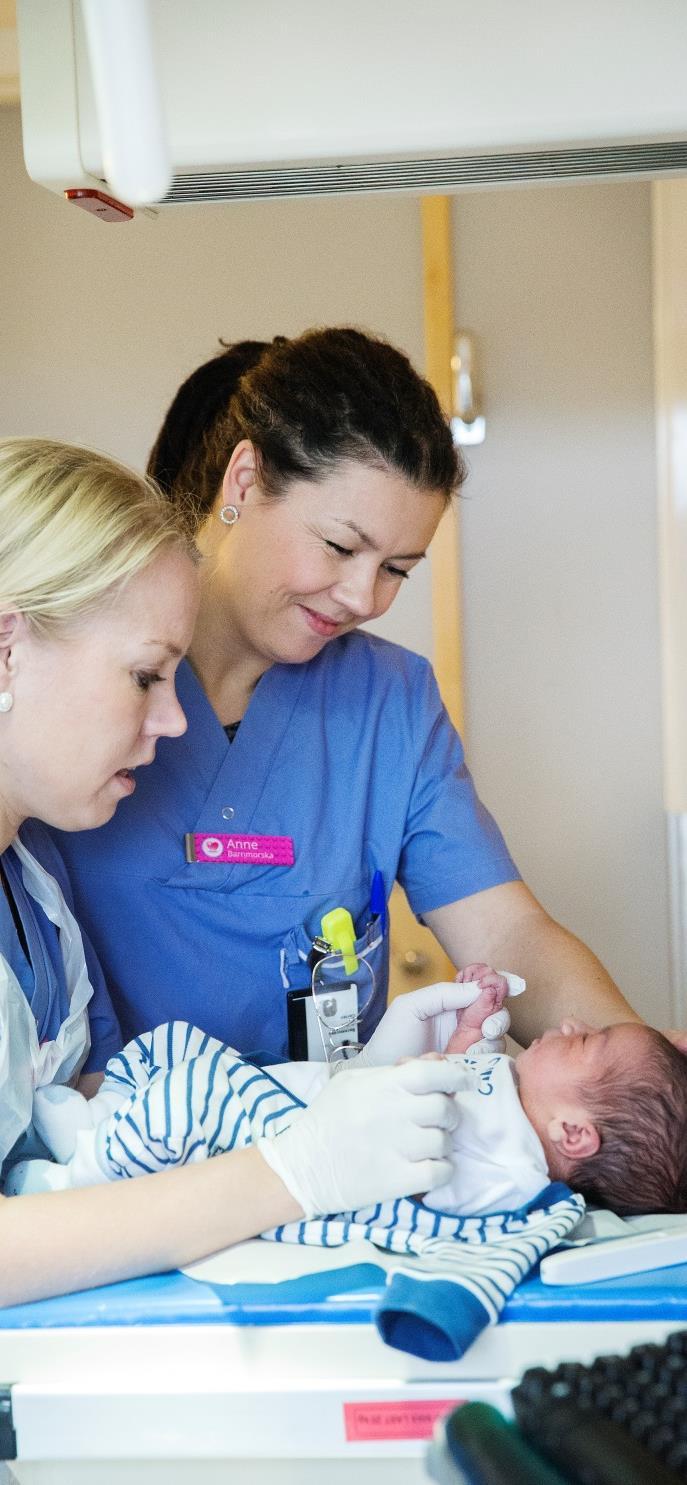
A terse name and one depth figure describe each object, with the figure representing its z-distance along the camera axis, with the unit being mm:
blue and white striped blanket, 918
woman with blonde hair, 1021
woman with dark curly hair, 1509
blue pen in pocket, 1637
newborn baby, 1188
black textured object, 597
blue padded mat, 957
